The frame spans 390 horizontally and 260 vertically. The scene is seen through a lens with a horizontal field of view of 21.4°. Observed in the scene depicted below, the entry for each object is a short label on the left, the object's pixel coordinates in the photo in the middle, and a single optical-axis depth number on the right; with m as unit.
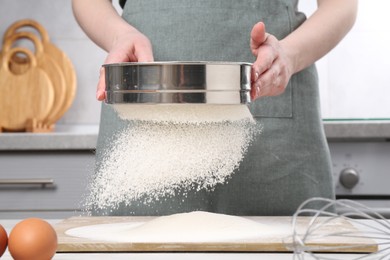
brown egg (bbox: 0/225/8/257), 1.05
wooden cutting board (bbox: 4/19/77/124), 2.61
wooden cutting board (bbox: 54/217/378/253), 1.19
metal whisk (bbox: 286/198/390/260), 1.18
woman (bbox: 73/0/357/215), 1.53
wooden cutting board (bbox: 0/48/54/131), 2.57
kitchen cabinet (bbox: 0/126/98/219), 2.10
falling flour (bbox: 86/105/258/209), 1.21
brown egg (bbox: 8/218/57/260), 1.02
